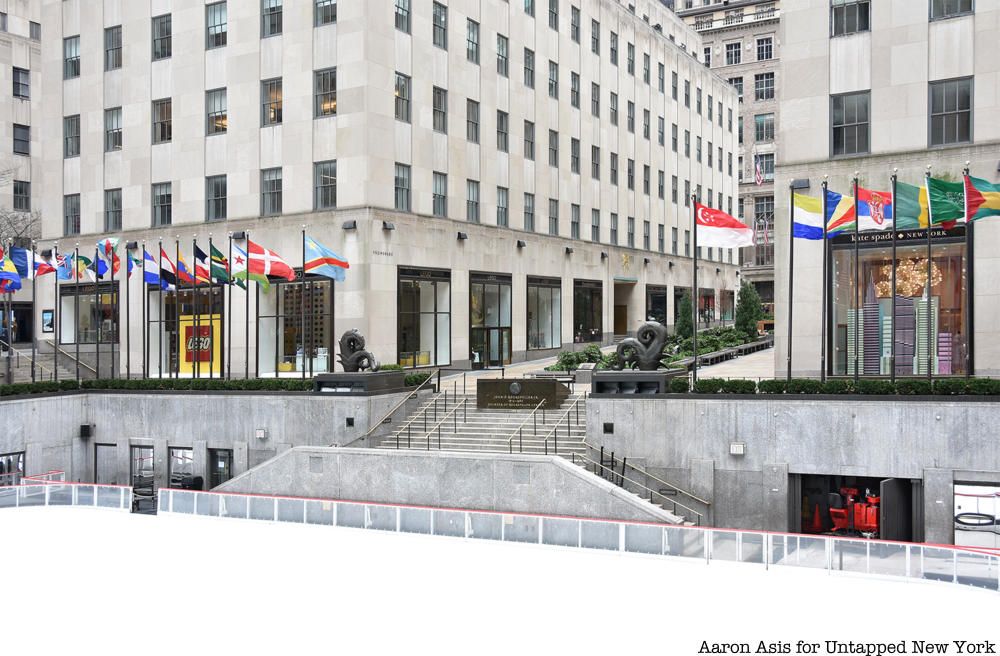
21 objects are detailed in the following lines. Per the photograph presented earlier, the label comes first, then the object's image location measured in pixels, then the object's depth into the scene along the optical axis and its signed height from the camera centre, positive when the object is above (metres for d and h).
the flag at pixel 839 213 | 25.09 +3.21
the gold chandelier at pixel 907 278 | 29.02 +1.64
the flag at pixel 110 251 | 36.34 +3.11
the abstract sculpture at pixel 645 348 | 27.77 -0.56
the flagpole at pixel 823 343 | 25.38 -0.38
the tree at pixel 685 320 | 50.66 +0.54
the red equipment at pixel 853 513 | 24.27 -4.87
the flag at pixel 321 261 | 32.25 +2.41
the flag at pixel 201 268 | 33.94 +2.40
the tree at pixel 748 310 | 52.00 +1.14
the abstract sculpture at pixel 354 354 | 32.31 -0.87
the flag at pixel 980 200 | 23.22 +3.29
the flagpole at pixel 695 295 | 26.20 +1.06
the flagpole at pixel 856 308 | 26.76 +0.68
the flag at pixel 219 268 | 33.69 +2.28
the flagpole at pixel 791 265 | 25.66 +1.95
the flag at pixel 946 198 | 23.48 +3.38
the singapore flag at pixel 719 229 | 25.62 +2.83
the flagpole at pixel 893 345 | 24.21 -0.44
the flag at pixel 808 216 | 25.08 +3.11
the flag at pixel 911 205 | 24.23 +3.32
